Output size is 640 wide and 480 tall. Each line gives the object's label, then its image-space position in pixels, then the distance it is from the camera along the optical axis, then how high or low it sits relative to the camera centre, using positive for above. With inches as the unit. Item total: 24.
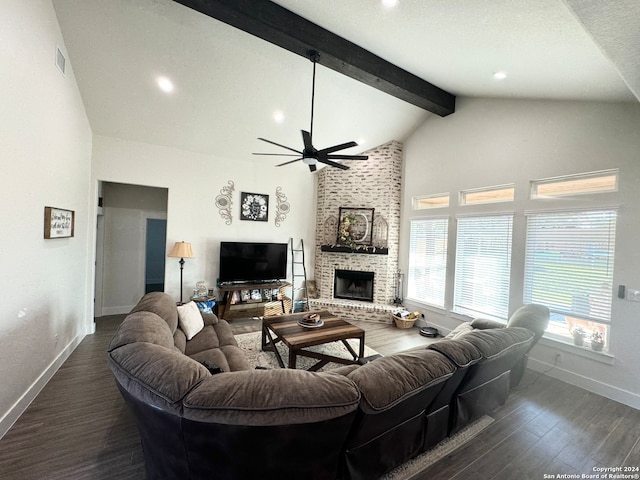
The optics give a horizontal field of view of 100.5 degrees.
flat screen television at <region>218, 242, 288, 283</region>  201.0 -23.6
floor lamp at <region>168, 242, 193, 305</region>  179.3 -15.0
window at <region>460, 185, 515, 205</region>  152.1 +29.1
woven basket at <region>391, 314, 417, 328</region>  192.0 -60.4
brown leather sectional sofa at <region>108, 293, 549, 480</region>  47.9 -34.3
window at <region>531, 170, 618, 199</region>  116.6 +29.4
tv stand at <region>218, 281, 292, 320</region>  194.9 -53.8
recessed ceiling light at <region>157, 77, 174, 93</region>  135.0 +74.5
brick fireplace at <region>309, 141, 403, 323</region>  215.5 +6.4
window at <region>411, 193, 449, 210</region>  187.3 +29.0
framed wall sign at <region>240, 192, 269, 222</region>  215.3 +20.9
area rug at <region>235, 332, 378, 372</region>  132.3 -65.0
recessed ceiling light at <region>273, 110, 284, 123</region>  165.6 +74.0
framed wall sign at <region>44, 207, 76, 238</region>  104.4 +0.4
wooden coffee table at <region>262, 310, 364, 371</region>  116.3 -46.8
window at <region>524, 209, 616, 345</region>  115.9 -10.0
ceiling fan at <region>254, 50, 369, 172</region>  116.1 +37.6
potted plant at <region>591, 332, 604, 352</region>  116.6 -41.6
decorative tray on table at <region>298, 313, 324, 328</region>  134.2 -44.8
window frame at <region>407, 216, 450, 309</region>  184.5 -17.8
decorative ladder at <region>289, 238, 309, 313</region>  233.8 -35.0
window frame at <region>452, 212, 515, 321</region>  151.3 -18.7
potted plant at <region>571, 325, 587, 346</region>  122.1 -40.6
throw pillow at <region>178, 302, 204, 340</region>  116.6 -41.0
